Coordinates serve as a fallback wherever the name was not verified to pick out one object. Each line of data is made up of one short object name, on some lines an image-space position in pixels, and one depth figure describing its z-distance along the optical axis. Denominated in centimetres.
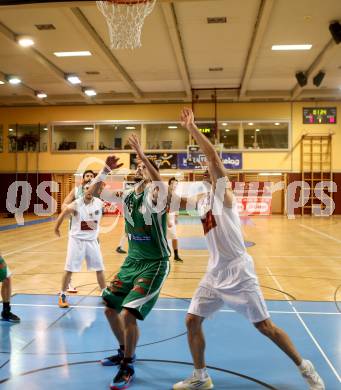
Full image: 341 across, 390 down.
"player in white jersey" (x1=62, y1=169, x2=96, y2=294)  629
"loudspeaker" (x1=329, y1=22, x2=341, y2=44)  1388
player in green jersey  395
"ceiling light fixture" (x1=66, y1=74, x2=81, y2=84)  2039
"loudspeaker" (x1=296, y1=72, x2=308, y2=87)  1967
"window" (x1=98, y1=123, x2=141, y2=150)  2598
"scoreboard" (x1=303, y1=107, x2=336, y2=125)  2470
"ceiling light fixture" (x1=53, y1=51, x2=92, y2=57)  1722
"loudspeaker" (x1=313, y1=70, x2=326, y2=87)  1927
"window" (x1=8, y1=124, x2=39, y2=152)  2623
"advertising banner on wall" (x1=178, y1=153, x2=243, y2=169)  2484
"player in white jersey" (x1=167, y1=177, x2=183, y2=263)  1016
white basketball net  917
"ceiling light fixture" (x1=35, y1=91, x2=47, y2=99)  2375
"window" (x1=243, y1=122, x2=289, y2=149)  2508
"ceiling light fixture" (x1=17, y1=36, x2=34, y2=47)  1530
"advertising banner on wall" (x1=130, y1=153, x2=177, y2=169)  2533
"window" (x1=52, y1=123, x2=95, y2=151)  2627
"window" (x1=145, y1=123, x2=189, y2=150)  2558
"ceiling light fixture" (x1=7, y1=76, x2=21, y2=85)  2062
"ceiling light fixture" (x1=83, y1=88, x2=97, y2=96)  2305
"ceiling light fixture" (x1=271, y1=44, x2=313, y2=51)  1642
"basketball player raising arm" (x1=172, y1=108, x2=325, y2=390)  363
